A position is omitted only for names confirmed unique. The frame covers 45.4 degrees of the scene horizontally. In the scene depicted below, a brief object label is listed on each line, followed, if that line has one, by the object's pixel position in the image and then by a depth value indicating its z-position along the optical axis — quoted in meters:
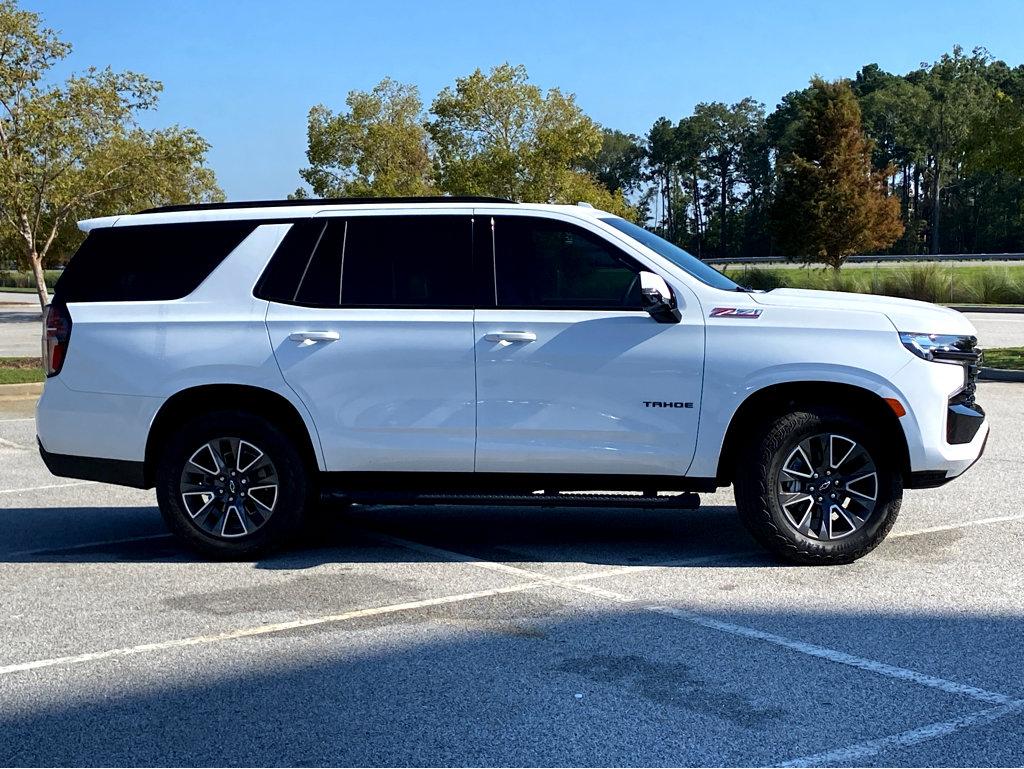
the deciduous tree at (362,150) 42.62
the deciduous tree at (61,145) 19.33
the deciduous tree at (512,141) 36.50
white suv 6.76
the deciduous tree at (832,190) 63.94
